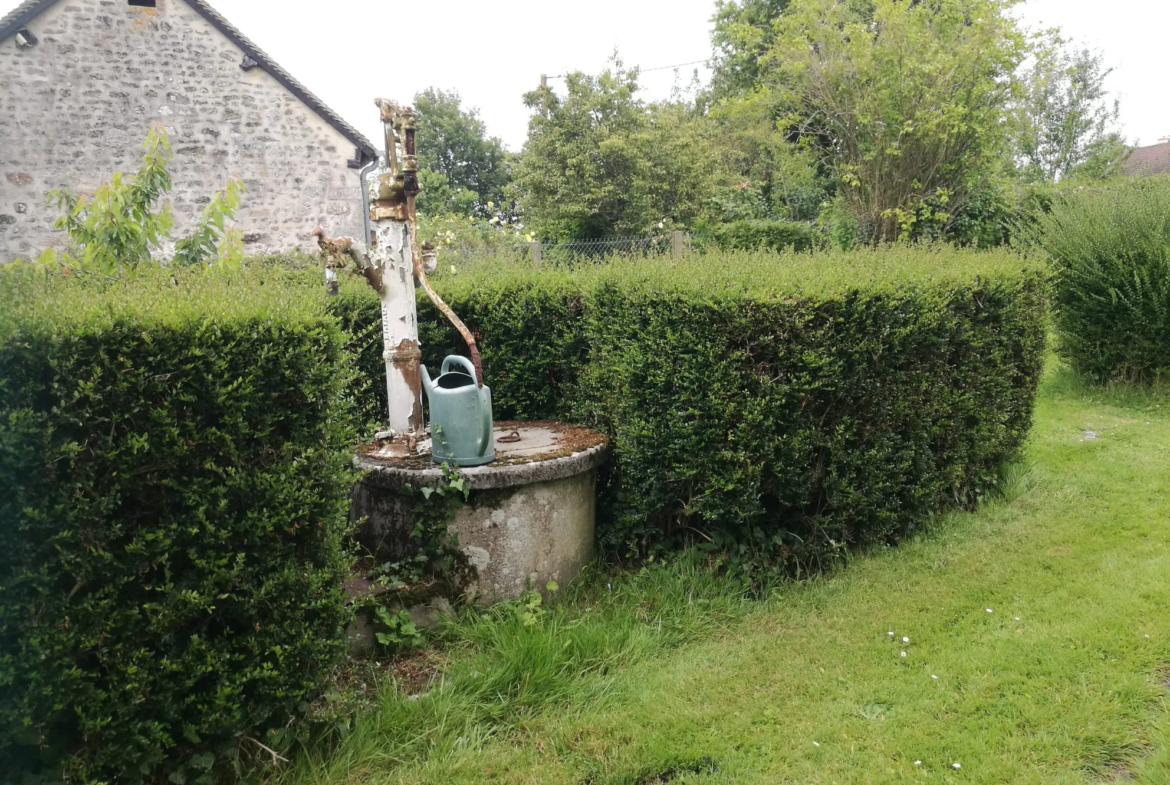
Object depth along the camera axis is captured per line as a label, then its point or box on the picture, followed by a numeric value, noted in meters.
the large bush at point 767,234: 14.23
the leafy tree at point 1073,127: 27.78
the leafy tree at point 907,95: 11.72
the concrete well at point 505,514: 3.76
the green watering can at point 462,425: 3.80
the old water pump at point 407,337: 3.81
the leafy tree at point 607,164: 20.75
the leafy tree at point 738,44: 24.59
